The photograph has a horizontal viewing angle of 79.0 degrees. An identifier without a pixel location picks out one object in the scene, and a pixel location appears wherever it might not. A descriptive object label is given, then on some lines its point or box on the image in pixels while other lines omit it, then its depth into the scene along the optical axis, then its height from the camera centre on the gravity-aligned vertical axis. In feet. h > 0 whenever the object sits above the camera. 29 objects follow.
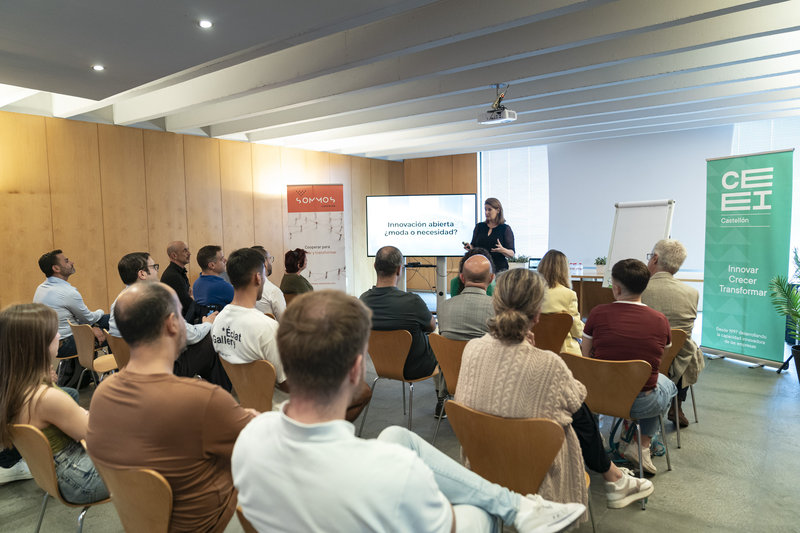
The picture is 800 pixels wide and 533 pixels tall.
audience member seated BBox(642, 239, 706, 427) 10.90 -1.68
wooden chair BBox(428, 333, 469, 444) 9.20 -2.33
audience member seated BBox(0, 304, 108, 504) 5.82 -1.99
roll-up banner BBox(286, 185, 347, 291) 24.82 +0.19
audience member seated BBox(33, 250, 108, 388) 13.57 -1.75
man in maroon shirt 8.33 -1.75
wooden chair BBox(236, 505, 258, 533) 3.85 -2.38
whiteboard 18.70 +0.17
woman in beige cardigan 5.69 -1.83
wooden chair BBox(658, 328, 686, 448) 9.78 -2.44
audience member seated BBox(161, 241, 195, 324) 15.51 -1.29
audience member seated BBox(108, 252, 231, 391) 9.82 -2.56
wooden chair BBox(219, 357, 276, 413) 8.10 -2.57
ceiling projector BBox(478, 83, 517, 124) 15.51 +3.84
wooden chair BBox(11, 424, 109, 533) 5.50 -2.61
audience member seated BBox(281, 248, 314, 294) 15.42 -1.33
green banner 15.21 -0.55
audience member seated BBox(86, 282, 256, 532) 4.61 -1.80
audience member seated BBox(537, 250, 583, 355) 10.97 -1.38
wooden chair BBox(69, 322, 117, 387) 12.12 -3.09
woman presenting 18.53 -0.12
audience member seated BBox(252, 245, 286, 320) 12.28 -1.74
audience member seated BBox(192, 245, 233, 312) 12.22 -1.46
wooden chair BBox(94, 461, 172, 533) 4.44 -2.51
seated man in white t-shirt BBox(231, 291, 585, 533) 2.96 -1.42
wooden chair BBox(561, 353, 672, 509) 7.77 -2.48
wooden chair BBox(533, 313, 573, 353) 10.47 -2.14
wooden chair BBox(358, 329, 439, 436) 10.21 -2.56
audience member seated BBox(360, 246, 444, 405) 10.55 -1.84
